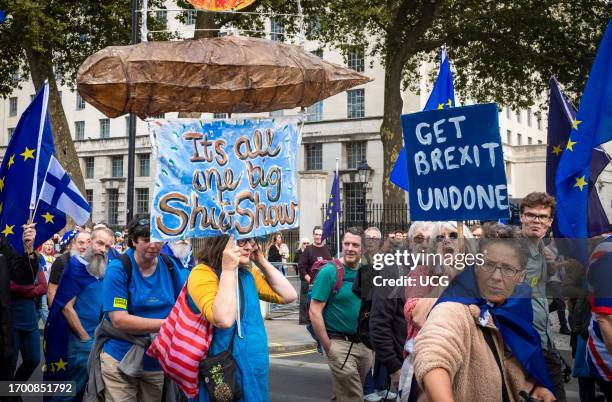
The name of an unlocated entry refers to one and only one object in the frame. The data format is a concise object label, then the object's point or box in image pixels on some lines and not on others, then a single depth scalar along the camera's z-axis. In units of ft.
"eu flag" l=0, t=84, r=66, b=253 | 23.62
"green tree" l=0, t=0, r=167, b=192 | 64.13
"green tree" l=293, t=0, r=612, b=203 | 70.28
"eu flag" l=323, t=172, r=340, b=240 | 54.85
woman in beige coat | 9.30
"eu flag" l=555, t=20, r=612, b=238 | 17.37
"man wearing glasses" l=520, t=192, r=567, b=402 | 16.33
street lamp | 74.95
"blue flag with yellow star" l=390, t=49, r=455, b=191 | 32.14
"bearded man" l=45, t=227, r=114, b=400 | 21.81
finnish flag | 26.66
